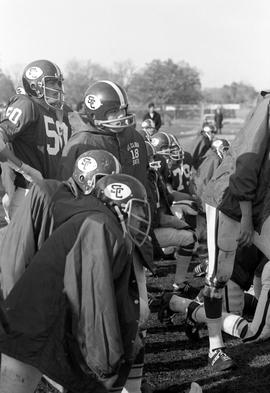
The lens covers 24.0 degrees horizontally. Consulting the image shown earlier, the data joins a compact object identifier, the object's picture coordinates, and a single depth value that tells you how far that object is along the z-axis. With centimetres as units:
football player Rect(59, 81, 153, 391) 452
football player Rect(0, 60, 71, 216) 508
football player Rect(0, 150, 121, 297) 319
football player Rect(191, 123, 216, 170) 1140
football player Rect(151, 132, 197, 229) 776
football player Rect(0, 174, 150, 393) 283
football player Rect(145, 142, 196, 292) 609
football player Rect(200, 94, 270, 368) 403
